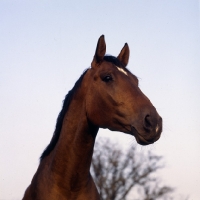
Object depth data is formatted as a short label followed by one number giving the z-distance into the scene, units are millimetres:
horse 4950
